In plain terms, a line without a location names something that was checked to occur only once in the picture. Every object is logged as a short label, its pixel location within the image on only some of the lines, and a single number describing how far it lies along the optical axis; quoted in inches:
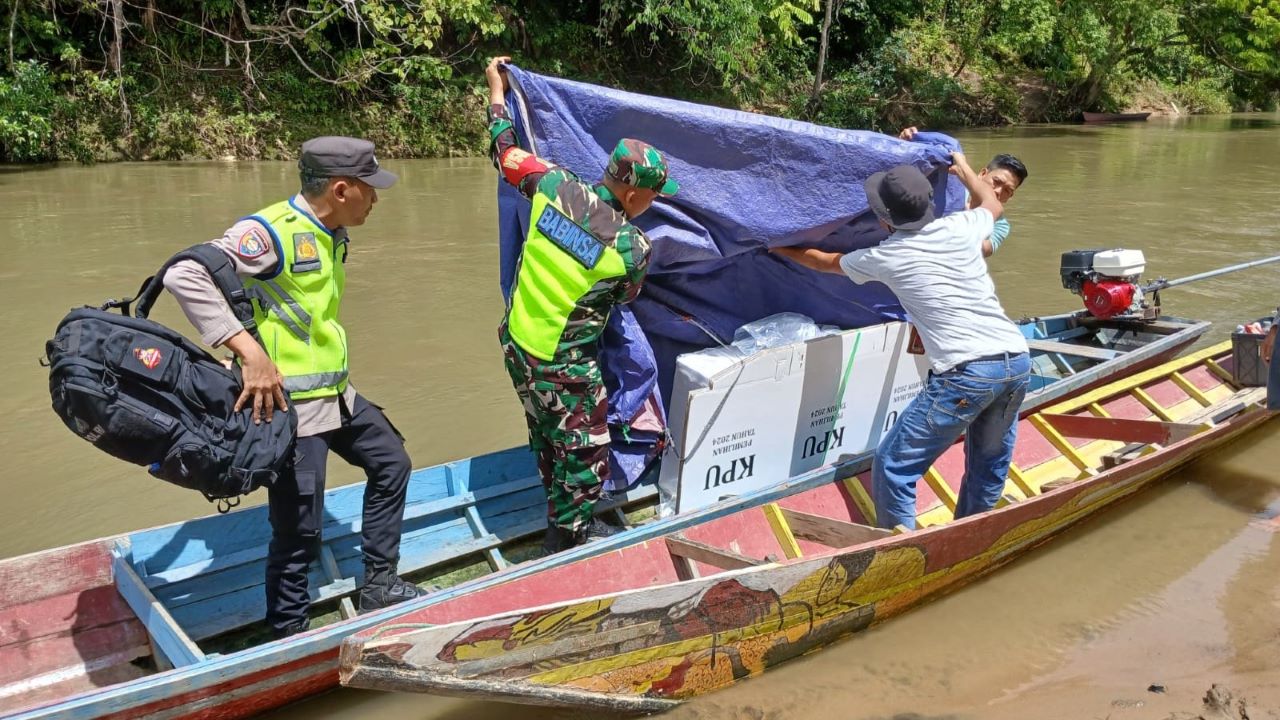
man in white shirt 141.8
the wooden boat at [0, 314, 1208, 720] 115.6
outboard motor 250.4
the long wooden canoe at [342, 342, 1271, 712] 113.8
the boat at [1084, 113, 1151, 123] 1130.1
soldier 130.6
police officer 110.9
